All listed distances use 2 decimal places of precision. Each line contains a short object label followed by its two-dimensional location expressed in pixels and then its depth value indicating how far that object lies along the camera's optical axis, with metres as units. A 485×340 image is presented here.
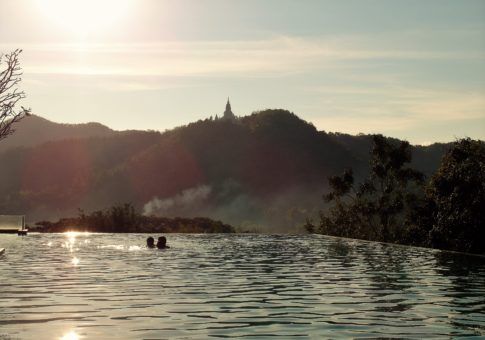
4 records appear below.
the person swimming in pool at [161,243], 40.91
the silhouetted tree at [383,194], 48.91
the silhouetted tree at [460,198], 35.06
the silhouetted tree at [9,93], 25.89
